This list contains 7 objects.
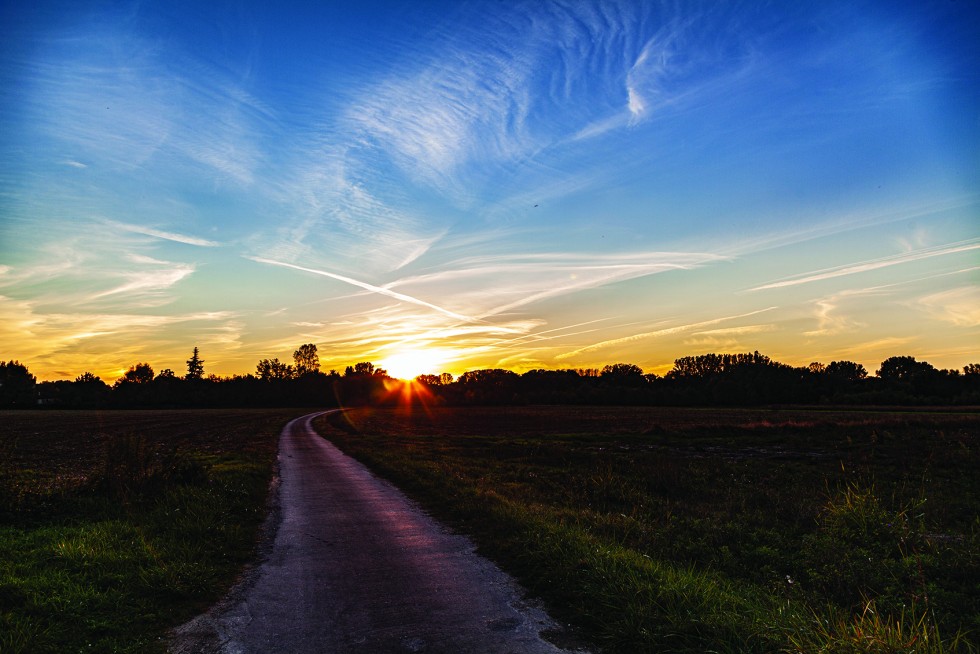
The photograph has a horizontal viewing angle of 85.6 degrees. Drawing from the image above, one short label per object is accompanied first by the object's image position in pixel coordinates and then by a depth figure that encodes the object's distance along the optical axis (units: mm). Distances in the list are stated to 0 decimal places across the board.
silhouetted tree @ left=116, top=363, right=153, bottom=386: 181000
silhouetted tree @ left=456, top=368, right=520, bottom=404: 163875
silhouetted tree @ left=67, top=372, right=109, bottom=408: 145625
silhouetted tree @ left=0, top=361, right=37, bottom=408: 135762
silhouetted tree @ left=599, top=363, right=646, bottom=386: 179750
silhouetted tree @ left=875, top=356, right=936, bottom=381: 133000
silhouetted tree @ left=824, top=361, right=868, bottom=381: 140250
